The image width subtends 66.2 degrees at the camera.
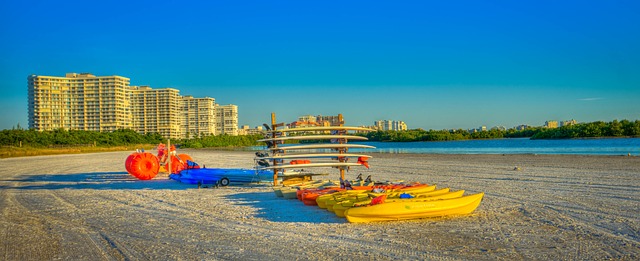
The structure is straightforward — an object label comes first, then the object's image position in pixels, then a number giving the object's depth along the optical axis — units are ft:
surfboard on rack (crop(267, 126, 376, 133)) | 43.93
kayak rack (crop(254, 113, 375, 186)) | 44.04
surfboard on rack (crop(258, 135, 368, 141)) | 43.15
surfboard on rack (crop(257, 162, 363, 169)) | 43.75
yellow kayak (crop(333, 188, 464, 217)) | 31.03
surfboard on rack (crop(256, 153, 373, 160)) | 43.13
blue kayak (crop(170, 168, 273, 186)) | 51.70
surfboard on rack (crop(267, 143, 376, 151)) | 41.50
